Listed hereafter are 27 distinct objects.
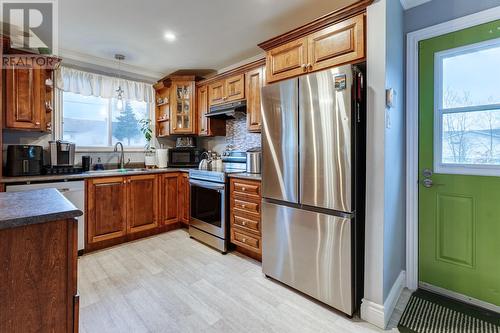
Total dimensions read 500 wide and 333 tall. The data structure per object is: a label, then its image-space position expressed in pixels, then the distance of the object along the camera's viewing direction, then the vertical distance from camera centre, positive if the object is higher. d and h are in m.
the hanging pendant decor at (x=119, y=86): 3.36 +1.22
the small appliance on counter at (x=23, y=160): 2.64 +0.05
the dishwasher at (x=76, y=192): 2.64 -0.31
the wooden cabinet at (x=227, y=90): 3.27 +1.07
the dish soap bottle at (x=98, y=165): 3.58 +0.00
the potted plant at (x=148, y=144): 3.97 +0.36
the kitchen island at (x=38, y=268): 0.95 -0.43
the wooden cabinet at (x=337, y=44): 1.81 +0.95
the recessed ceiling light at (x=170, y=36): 2.81 +1.52
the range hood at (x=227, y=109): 3.25 +0.78
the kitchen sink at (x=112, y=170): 3.40 -0.08
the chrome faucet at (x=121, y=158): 3.78 +0.10
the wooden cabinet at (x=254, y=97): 3.03 +0.86
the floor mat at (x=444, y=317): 1.69 -1.13
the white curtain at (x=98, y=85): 3.32 +1.20
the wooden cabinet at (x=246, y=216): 2.59 -0.56
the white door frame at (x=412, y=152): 2.17 +0.12
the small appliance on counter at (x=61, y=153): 2.92 +0.15
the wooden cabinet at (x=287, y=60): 2.16 +0.98
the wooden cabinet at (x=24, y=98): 2.62 +0.74
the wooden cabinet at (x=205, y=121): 3.87 +0.70
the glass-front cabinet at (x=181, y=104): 4.00 +1.00
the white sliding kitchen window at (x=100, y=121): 3.44 +0.67
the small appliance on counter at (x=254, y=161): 2.89 +0.05
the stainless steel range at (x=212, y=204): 2.91 -0.50
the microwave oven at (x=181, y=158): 4.11 +0.12
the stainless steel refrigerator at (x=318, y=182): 1.77 -0.14
